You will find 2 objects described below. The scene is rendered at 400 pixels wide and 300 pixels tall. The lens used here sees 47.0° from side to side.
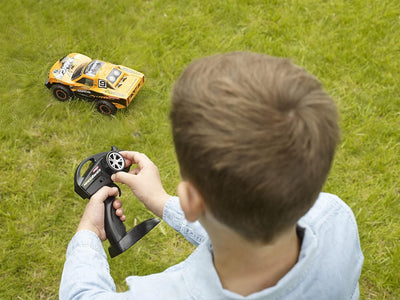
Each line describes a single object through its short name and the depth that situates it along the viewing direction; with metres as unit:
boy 0.96
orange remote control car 3.18
